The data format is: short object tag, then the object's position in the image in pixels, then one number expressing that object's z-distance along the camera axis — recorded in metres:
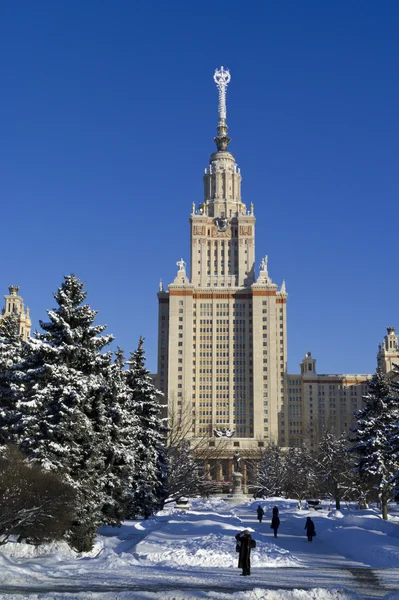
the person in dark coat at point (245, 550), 21.33
